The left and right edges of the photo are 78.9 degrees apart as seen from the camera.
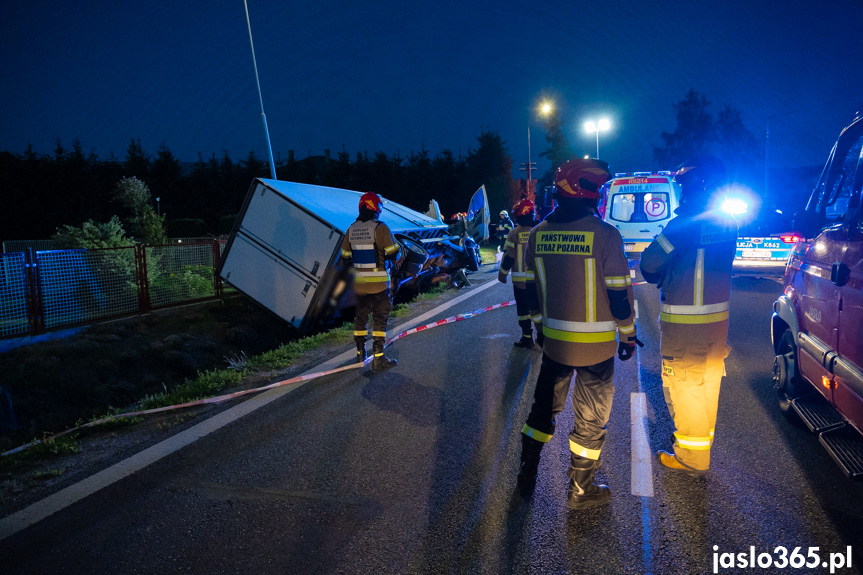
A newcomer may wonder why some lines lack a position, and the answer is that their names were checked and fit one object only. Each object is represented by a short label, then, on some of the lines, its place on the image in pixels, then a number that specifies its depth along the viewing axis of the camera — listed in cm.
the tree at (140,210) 2330
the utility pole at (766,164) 3589
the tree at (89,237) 1134
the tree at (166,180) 4538
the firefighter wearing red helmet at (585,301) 295
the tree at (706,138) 4781
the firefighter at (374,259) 604
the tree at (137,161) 4478
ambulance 1213
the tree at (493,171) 5609
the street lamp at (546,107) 3017
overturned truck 843
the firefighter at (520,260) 670
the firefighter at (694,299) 318
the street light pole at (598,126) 3116
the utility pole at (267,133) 1805
